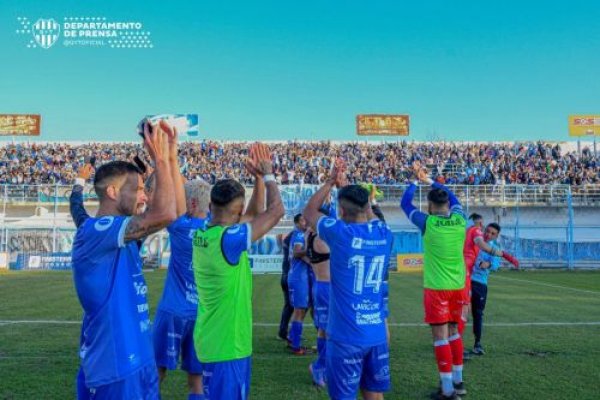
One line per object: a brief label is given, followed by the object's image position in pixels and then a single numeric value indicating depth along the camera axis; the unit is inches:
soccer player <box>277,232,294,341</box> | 402.0
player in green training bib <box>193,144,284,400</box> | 159.3
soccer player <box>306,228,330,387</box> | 288.4
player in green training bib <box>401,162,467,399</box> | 274.1
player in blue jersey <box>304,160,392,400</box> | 185.0
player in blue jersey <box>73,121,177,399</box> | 130.6
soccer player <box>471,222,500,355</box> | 361.7
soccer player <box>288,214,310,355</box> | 365.7
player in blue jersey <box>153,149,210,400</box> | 211.3
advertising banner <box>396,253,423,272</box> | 1155.3
